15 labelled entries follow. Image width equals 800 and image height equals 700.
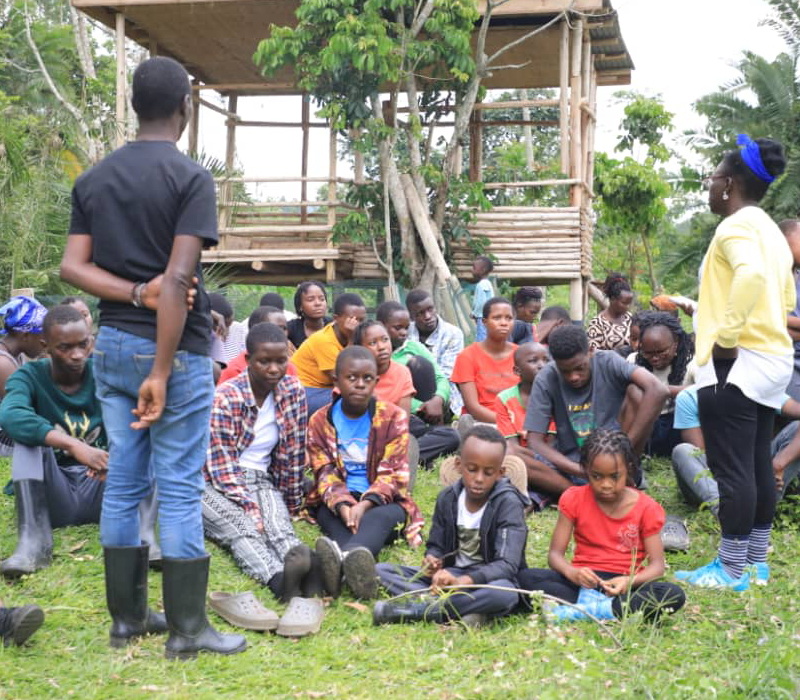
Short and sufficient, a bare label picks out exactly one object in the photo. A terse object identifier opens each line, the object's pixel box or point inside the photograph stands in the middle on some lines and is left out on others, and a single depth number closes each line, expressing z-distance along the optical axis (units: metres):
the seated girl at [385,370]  6.75
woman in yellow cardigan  4.59
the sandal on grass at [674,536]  5.50
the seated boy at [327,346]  7.38
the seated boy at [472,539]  4.47
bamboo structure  13.88
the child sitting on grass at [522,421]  6.25
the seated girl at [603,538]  4.45
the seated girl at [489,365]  7.47
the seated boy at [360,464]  5.41
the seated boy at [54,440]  4.96
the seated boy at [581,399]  5.96
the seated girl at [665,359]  7.11
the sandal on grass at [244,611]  4.33
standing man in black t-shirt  3.60
